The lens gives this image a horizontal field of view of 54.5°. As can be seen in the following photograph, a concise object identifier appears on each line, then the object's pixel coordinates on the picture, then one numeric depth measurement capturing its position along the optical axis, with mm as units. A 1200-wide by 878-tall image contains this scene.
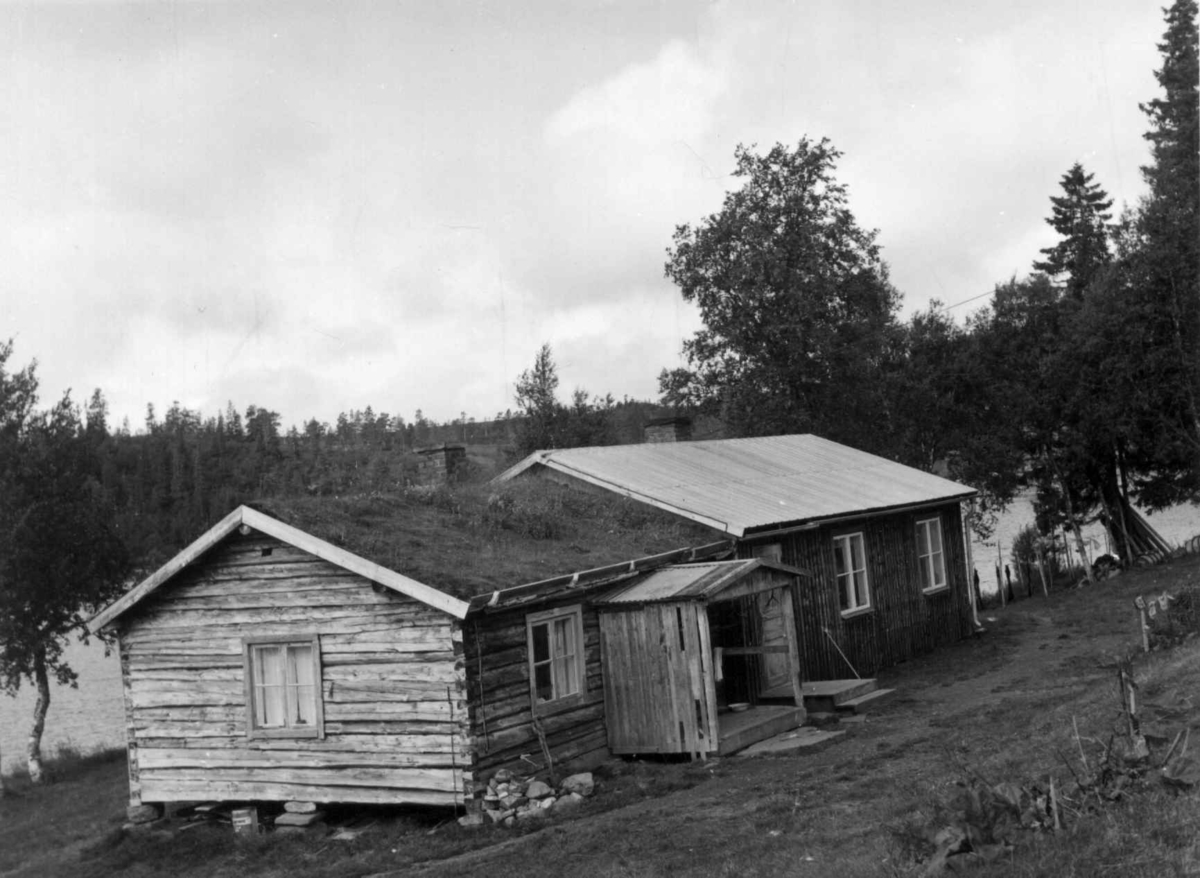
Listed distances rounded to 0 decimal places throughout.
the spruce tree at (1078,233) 42344
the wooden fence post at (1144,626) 17362
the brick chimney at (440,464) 22766
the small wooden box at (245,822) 14969
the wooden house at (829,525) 20344
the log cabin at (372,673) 14102
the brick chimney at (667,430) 27688
